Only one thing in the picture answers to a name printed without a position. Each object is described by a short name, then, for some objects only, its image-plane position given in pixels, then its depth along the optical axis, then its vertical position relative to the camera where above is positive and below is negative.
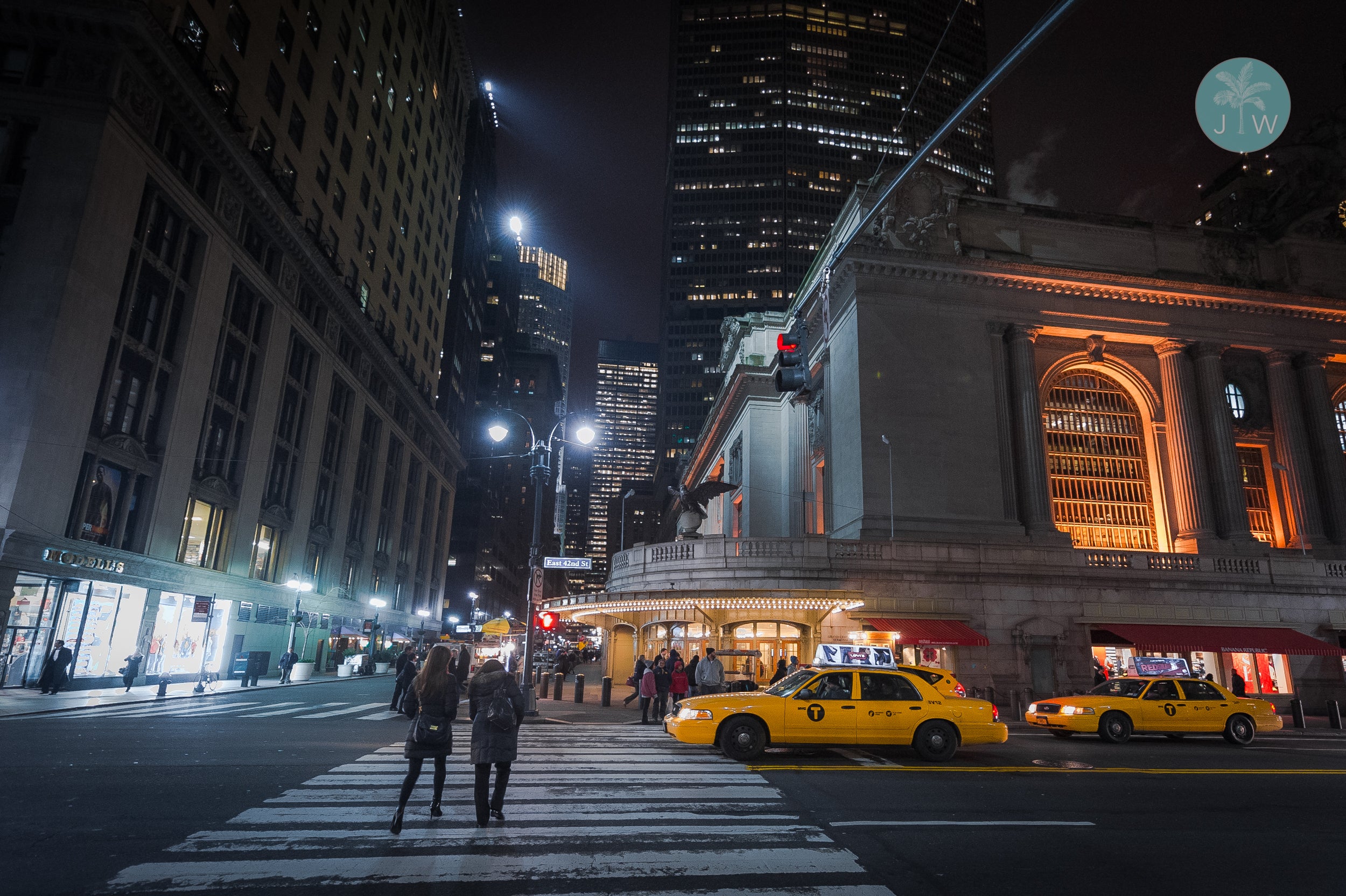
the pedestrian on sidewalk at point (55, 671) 23.98 -1.60
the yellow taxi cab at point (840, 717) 13.03 -1.17
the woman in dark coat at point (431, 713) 7.66 -0.79
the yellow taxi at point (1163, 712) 17.22 -1.17
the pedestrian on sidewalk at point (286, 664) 34.62 -1.61
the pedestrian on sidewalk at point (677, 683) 20.28 -1.05
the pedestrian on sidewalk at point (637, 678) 23.55 -1.25
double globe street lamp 20.36 +2.75
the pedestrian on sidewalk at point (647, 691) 19.70 -1.27
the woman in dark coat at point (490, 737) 7.85 -1.04
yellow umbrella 29.22 +0.34
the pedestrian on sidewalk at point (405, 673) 19.25 -1.00
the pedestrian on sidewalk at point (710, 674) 19.67 -0.77
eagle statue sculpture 38.81 +7.20
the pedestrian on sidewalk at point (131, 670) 26.27 -1.62
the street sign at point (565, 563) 20.72 +2.08
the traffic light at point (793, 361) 12.77 +4.88
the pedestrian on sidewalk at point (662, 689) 20.48 -1.24
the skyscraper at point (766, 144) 140.00 +94.31
